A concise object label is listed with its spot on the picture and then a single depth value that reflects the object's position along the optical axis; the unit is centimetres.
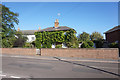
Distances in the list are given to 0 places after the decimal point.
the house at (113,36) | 2391
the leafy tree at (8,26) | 2644
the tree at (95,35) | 5741
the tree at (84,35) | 4625
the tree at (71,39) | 2228
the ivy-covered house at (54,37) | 2579
